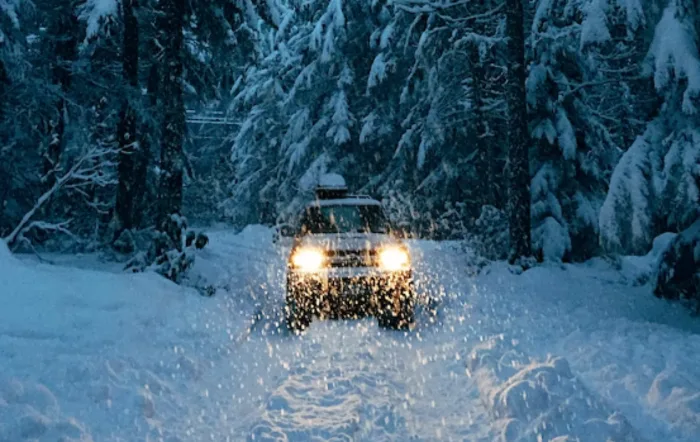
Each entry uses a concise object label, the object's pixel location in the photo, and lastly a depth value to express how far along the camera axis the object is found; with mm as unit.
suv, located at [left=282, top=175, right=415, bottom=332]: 8867
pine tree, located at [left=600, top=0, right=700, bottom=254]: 7457
